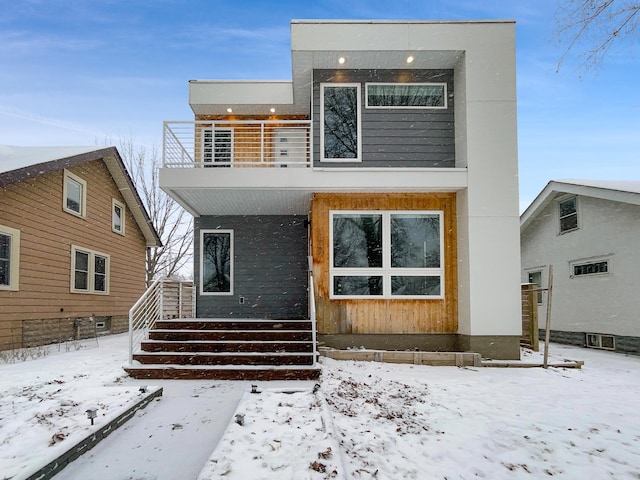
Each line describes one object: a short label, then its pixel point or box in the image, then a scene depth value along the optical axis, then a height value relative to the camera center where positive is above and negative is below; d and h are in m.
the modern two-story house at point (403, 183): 7.95 +1.80
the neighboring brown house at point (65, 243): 9.45 +0.93
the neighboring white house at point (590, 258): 10.30 +0.50
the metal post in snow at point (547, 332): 7.53 -1.02
